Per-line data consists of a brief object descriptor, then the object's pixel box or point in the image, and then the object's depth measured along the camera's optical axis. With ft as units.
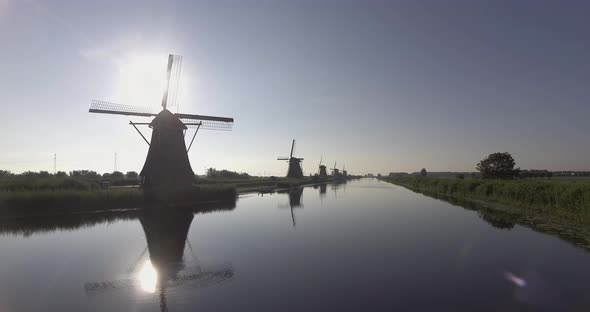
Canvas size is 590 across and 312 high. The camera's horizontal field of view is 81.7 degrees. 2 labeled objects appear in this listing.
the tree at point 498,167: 202.08
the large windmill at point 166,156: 97.35
